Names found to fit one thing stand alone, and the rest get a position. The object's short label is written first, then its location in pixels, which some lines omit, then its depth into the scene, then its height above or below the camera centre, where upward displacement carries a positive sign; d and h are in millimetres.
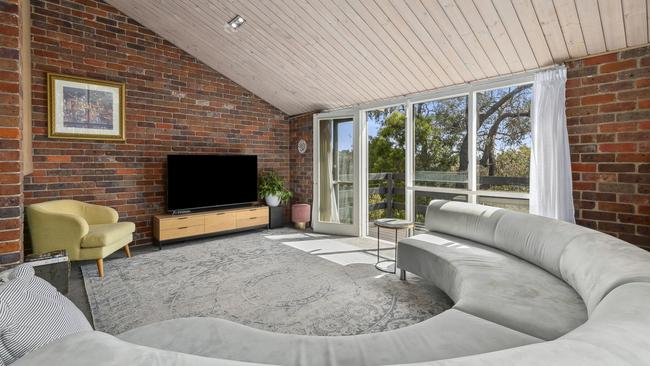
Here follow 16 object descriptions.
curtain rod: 3233 +1099
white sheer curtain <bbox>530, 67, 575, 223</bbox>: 3088 +260
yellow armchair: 3406 -577
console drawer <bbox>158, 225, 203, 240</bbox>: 4562 -747
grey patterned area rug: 2486 -1025
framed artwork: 4043 +908
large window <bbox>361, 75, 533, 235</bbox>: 3623 +387
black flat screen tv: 4777 -30
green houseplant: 5828 -190
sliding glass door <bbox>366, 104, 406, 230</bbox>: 5625 +252
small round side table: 3545 -505
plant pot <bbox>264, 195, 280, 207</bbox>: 5828 -379
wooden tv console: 4582 -648
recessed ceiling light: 3830 +1817
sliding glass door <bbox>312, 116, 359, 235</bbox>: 5488 +35
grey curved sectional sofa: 782 -639
